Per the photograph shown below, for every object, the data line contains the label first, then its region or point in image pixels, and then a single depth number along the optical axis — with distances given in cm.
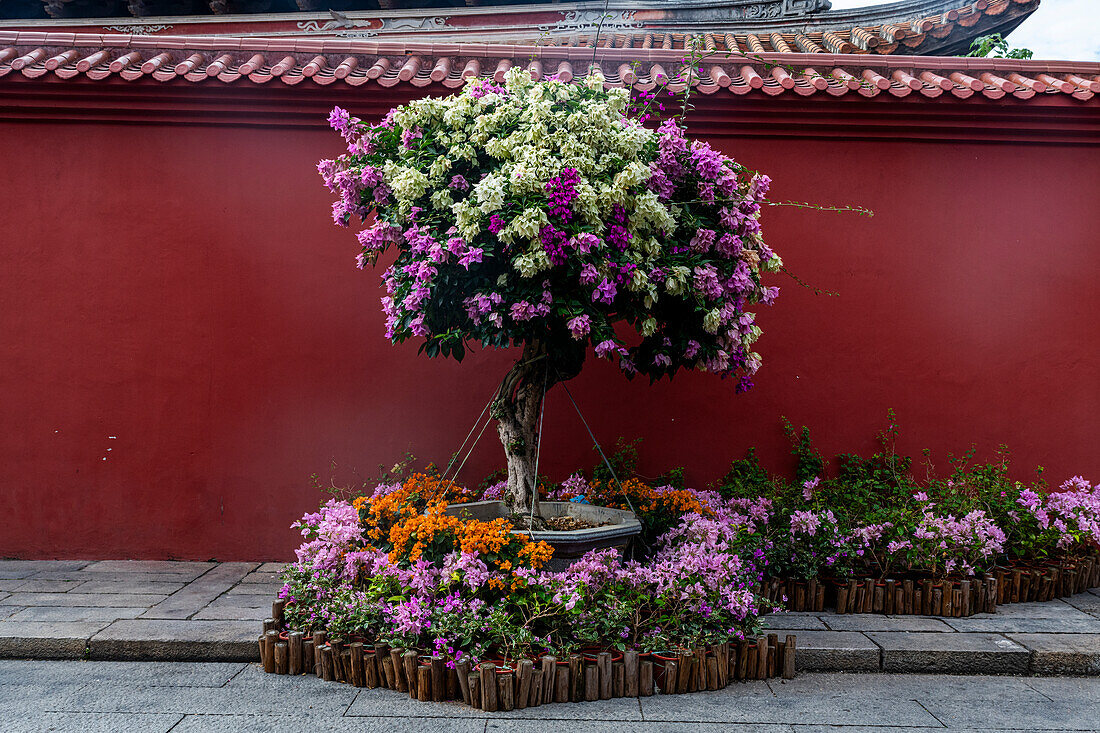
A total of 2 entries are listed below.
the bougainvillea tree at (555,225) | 364
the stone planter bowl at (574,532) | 396
